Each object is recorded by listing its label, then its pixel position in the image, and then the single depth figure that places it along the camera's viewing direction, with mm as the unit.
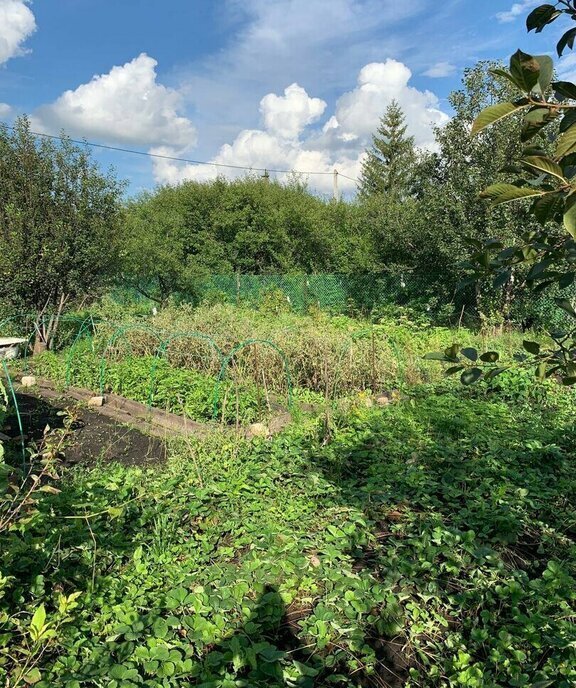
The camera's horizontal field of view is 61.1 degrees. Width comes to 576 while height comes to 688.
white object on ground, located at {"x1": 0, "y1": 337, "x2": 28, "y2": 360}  7723
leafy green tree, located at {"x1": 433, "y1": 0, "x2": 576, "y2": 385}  772
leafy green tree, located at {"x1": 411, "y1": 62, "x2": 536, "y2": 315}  9242
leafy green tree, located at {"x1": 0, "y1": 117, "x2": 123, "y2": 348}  8086
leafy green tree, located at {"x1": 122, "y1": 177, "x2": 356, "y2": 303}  15961
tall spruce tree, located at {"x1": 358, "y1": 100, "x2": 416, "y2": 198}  32750
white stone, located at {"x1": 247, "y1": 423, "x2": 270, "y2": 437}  4672
